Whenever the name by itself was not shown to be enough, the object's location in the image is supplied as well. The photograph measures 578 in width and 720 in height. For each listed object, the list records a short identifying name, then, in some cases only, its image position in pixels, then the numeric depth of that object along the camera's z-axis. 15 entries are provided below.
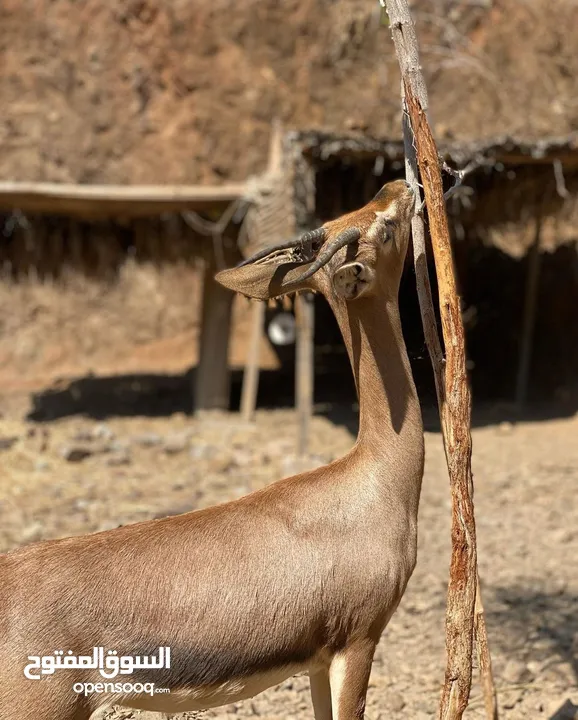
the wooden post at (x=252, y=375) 10.93
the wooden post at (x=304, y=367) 8.96
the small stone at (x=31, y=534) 6.27
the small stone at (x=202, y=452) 9.20
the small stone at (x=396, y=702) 3.77
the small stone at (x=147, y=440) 9.96
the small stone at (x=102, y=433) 10.42
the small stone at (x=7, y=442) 9.62
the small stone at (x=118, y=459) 9.05
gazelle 2.23
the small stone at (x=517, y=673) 4.04
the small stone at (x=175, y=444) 9.52
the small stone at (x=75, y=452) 9.09
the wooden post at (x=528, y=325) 11.77
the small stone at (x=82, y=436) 10.35
